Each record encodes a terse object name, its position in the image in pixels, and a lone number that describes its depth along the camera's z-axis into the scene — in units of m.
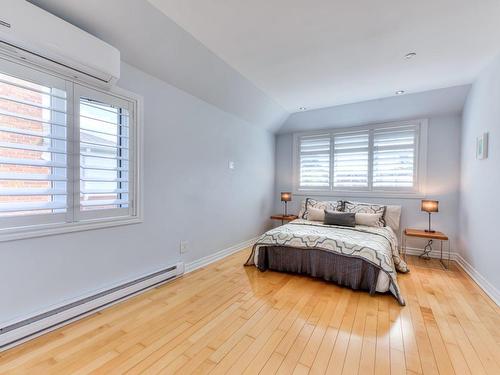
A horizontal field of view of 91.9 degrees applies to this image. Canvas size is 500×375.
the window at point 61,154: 1.72
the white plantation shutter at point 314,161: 4.96
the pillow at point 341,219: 3.89
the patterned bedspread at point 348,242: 2.66
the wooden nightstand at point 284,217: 4.81
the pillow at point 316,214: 4.32
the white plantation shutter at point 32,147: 1.70
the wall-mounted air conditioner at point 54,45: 1.48
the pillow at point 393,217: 4.11
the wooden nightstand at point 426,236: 3.53
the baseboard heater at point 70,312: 1.69
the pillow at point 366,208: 4.05
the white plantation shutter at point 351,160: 4.60
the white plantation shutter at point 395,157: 4.22
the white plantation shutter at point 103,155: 2.13
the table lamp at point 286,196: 4.96
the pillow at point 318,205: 4.43
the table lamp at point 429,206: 3.71
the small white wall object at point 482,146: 2.79
